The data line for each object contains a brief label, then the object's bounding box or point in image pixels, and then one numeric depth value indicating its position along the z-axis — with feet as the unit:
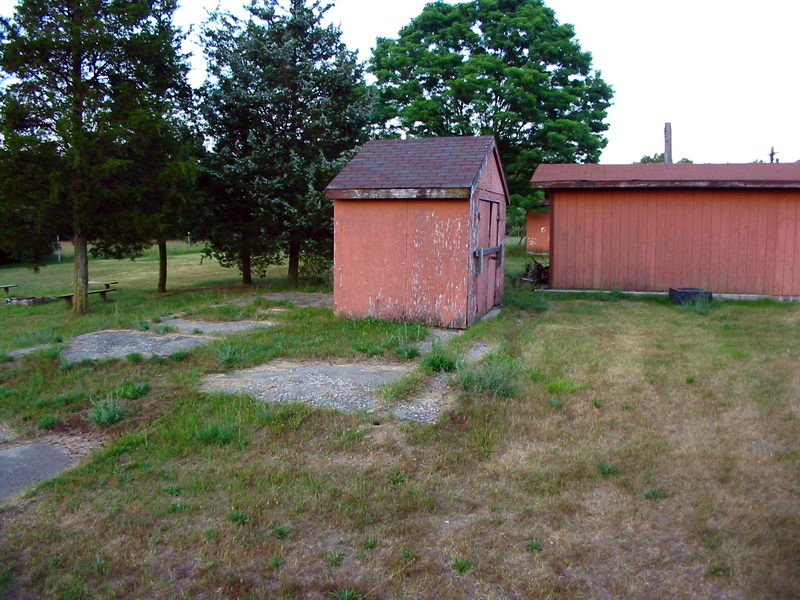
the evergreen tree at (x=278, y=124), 47.29
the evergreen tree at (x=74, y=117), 36.78
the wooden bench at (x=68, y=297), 47.09
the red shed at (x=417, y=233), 30.14
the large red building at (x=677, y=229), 42.55
